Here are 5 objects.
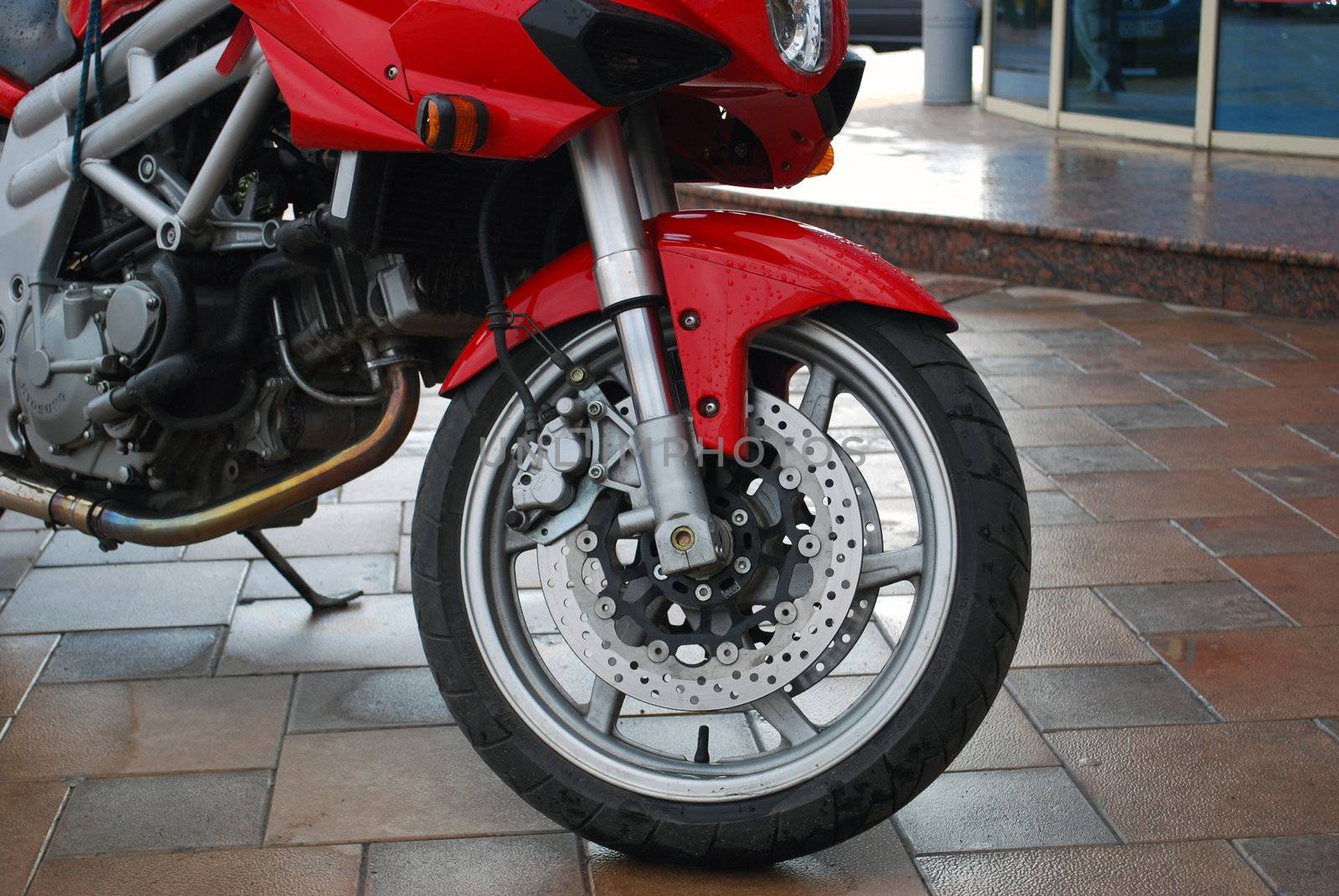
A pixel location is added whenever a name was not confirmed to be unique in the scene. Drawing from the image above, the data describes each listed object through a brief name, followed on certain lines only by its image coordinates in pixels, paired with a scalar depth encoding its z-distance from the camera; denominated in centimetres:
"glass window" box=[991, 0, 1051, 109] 928
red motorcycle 202
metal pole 1023
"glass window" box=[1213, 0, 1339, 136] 758
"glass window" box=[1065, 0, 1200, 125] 816
